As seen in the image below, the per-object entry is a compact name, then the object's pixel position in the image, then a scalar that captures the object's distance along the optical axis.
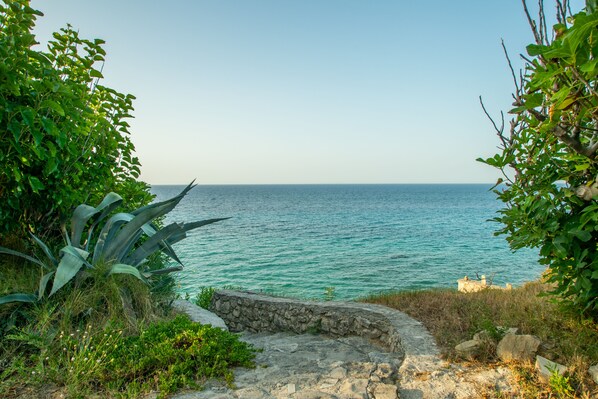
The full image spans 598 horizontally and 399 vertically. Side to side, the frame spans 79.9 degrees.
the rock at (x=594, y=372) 2.88
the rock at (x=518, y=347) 3.38
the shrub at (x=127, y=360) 2.92
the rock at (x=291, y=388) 2.98
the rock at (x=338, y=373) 3.36
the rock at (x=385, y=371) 3.33
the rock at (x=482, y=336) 3.72
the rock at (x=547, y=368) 2.96
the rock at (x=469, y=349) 3.62
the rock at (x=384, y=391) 2.87
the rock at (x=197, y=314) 4.62
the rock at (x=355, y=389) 2.90
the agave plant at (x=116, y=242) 3.64
